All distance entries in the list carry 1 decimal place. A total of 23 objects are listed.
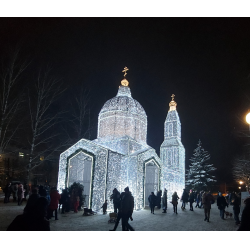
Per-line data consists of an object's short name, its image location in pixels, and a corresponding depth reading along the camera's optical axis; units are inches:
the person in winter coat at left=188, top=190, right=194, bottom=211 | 575.8
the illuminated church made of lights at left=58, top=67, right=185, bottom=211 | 531.5
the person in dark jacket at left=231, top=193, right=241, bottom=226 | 397.1
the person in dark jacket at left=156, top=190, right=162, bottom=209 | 601.9
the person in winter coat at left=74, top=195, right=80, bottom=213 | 484.7
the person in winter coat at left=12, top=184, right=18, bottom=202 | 605.6
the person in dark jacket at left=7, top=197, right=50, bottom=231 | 118.9
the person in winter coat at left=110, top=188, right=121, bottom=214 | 447.5
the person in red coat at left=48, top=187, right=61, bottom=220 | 371.6
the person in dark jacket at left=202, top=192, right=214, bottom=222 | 420.2
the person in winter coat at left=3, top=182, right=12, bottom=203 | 542.6
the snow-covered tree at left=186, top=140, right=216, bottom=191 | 1325.0
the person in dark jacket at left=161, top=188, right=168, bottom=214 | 536.7
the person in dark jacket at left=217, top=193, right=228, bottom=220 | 452.0
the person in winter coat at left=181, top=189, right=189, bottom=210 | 587.8
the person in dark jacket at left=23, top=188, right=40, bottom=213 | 245.8
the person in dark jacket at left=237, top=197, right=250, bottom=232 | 141.6
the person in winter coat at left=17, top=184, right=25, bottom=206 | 527.2
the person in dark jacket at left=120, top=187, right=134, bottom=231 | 285.1
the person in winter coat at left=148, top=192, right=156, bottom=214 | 519.1
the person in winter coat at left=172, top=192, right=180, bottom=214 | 526.7
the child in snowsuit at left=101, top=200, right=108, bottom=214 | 475.5
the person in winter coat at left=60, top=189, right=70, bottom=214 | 477.6
